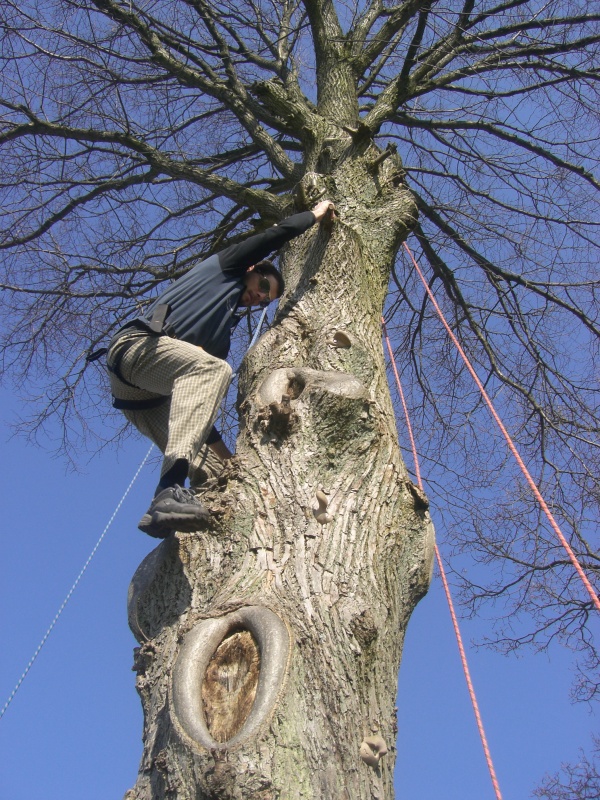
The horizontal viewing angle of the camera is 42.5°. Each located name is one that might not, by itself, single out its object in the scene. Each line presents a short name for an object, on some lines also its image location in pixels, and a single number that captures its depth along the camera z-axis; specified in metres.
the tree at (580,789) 6.44
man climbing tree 2.47
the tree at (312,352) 1.86
